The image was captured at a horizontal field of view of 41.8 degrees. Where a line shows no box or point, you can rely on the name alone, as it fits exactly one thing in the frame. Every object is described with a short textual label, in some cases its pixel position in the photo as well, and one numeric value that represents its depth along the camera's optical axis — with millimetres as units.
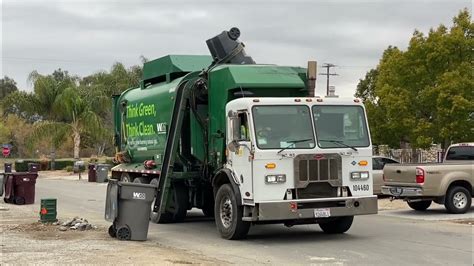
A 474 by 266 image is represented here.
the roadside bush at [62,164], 54531
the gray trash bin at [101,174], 37031
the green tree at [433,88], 30203
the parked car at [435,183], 15930
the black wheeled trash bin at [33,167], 31417
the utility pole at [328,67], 58000
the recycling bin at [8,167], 29002
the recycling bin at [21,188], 21000
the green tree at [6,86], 107062
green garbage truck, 11125
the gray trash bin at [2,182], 22172
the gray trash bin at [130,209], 11633
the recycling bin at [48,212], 14023
